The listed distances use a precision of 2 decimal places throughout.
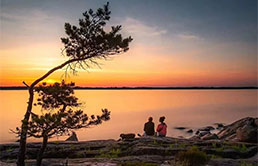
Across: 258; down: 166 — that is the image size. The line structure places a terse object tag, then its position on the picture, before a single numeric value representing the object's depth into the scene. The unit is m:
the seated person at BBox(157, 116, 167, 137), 18.59
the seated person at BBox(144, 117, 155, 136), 19.12
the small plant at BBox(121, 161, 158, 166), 10.50
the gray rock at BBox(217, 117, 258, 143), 16.78
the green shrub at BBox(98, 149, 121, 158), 13.72
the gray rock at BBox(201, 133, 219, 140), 24.58
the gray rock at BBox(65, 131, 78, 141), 26.69
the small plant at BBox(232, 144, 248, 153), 14.19
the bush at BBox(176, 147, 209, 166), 9.70
